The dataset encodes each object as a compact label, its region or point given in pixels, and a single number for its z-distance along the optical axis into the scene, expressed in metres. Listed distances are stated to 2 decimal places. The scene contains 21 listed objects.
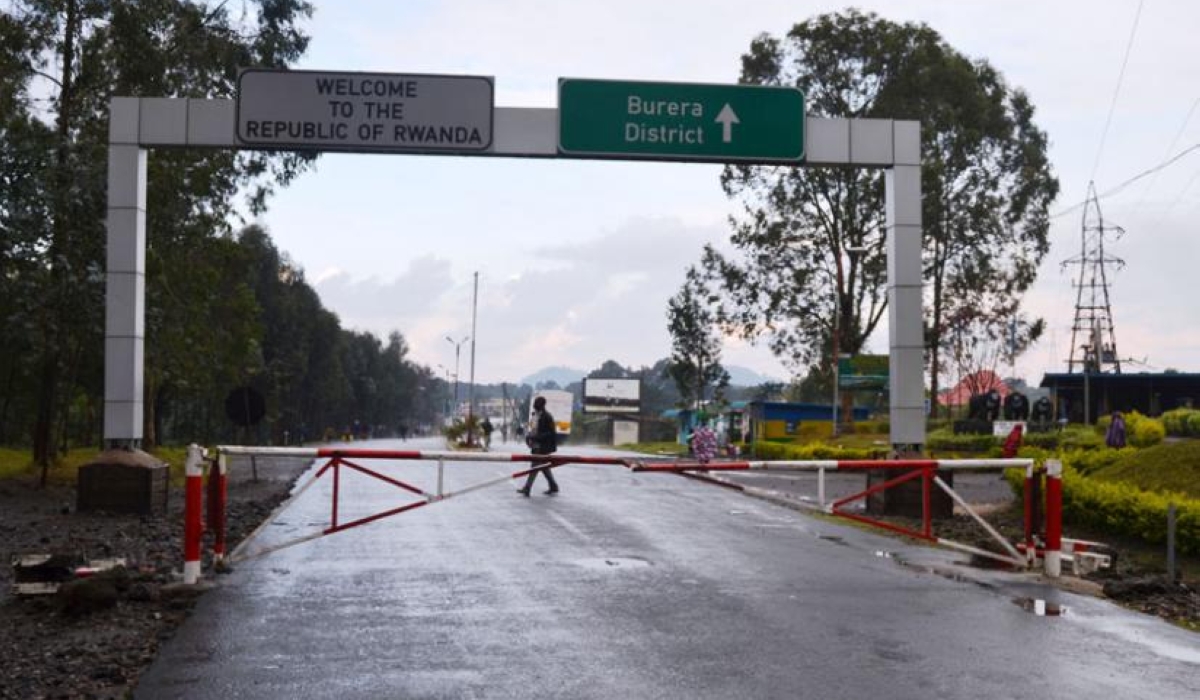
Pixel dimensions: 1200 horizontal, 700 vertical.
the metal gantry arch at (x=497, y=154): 16.62
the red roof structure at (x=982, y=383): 66.94
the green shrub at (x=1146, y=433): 36.09
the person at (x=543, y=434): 21.17
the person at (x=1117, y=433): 31.94
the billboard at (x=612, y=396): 124.31
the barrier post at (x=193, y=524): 9.68
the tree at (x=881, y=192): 45.44
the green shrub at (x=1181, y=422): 42.14
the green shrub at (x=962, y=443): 40.47
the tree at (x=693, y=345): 75.38
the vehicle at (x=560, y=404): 98.50
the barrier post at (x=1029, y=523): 11.43
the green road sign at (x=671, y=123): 17.03
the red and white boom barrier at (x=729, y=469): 10.70
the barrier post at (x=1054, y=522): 10.90
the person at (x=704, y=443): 33.69
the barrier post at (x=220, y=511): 10.72
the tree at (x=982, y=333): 52.12
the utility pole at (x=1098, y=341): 63.54
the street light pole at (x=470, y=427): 63.71
